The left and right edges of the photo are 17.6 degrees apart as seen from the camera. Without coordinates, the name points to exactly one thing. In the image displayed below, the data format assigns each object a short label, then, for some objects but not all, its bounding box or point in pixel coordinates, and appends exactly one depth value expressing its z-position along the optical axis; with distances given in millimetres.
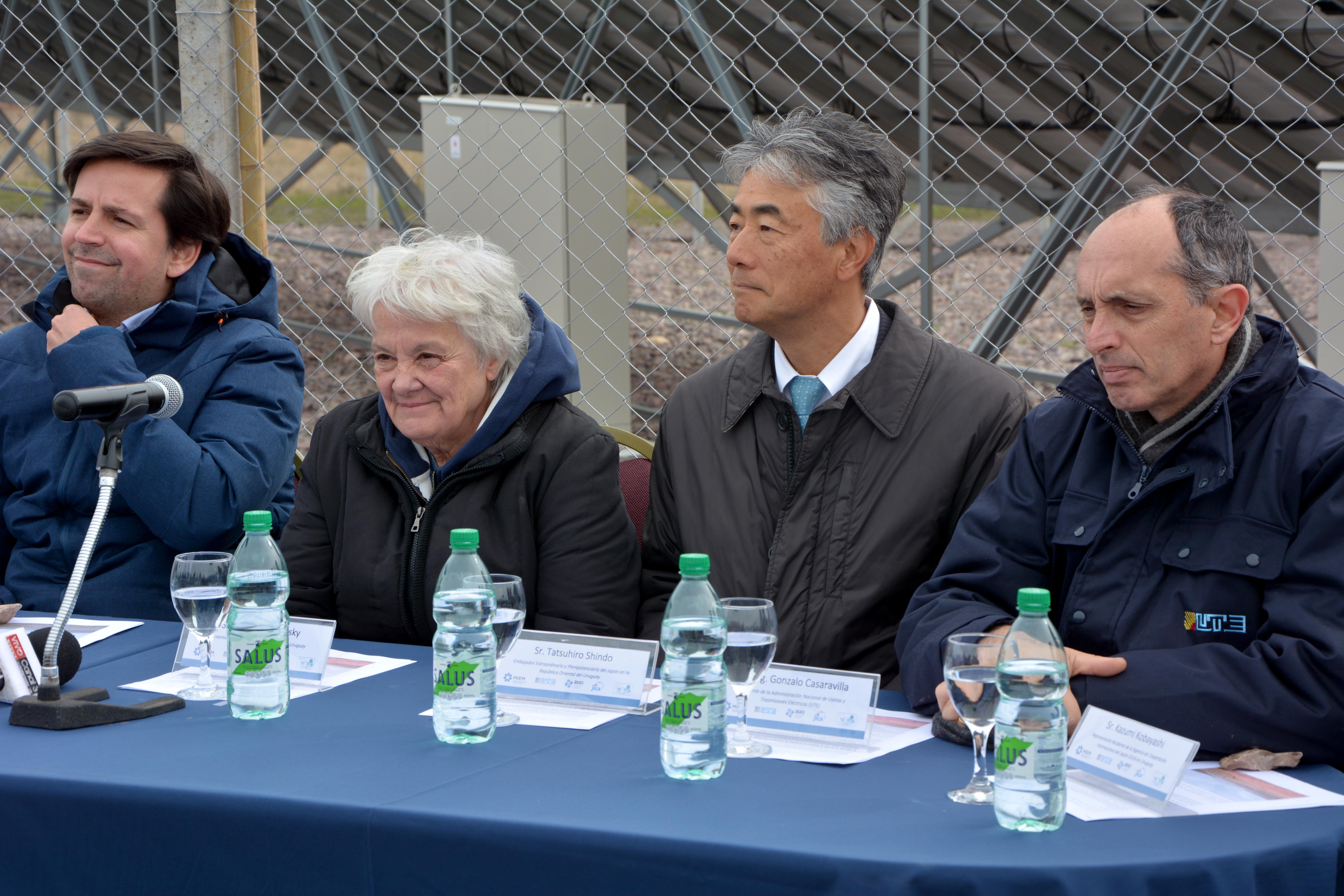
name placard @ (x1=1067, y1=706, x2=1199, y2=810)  4040
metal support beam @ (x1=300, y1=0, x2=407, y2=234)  7430
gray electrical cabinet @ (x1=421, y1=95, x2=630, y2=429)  7130
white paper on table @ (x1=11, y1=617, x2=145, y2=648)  4703
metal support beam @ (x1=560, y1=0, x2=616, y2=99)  7087
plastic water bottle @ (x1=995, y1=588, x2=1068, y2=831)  3987
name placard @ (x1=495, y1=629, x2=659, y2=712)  4373
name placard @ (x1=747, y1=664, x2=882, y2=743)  4238
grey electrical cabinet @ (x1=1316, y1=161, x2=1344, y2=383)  5569
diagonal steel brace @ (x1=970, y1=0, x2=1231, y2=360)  6203
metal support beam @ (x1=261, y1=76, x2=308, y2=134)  11676
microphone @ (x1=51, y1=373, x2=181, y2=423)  4300
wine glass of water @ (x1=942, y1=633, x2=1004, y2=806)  4090
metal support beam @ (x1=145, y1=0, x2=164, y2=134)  7437
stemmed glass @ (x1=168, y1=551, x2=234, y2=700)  4454
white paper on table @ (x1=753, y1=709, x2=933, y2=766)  4194
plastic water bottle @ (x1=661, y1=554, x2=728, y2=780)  4127
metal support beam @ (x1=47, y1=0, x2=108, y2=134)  8375
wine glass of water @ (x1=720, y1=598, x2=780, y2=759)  4201
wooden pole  5730
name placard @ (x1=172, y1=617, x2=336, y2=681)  4483
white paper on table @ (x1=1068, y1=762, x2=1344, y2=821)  4036
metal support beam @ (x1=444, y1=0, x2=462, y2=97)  6815
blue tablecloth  3937
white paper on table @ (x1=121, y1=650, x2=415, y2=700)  4471
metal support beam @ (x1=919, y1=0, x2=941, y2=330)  5766
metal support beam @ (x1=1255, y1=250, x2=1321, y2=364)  7631
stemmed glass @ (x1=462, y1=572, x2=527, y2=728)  4355
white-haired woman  4814
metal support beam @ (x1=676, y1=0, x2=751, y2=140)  6783
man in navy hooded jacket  5022
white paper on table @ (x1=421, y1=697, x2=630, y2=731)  4315
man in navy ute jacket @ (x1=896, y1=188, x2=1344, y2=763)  4228
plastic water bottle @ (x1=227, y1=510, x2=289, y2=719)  4343
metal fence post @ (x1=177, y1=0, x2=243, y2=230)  5669
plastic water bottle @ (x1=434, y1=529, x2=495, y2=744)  4247
